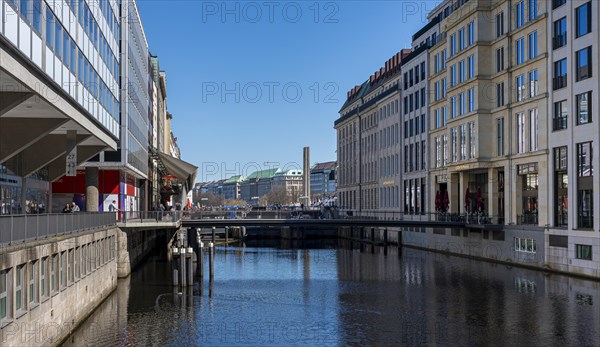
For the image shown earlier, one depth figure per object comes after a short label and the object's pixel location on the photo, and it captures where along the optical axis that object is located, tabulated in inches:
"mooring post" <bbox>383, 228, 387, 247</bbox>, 3443.4
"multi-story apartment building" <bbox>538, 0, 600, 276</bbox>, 1739.7
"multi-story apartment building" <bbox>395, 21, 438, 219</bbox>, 3070.9
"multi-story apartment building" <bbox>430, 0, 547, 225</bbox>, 2079.2
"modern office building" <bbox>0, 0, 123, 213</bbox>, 840.9
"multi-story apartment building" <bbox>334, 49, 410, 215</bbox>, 3634.4
